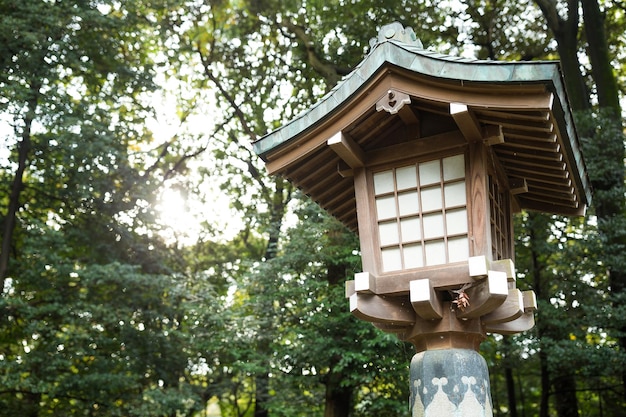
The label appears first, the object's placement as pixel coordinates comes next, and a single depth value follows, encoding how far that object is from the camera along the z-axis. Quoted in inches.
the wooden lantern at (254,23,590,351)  153.1
